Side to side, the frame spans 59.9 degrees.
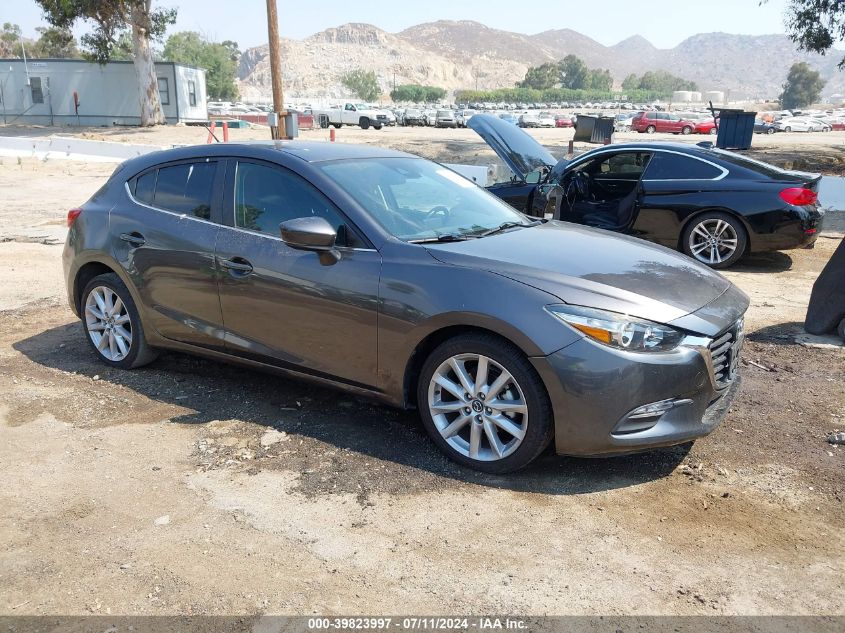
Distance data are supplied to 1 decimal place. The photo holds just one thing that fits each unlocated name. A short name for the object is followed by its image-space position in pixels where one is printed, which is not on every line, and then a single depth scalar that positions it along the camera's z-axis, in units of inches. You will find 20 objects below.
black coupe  327.9
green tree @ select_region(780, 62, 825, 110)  5935.0
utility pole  820.6
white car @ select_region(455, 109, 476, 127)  2127.2
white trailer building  1600.6
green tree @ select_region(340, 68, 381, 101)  6294.3
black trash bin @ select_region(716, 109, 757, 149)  702.5
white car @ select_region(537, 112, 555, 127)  2619.1
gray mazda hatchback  137.3
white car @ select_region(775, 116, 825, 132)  2516.4
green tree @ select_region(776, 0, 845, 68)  848.9
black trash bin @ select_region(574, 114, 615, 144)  462.9
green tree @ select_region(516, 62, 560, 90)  7864.2
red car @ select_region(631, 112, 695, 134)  2110.0
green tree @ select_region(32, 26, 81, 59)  1521.9
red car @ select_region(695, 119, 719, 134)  2039.9
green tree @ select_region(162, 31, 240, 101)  3880.4
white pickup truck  1962.2
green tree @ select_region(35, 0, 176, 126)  1376.7
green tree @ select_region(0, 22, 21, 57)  4643.2
